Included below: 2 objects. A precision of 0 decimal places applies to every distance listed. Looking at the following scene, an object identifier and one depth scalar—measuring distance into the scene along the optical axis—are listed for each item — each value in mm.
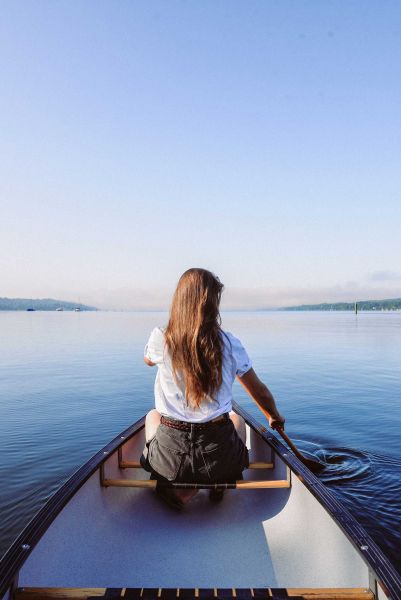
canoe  2398
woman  3291
